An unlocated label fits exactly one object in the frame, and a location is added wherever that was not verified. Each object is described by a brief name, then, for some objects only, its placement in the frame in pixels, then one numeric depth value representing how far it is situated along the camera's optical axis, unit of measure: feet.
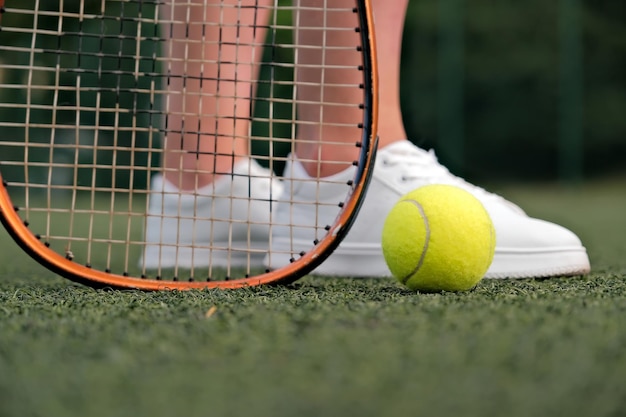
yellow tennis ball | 5.76
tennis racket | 5.85
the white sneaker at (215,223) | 6.36
